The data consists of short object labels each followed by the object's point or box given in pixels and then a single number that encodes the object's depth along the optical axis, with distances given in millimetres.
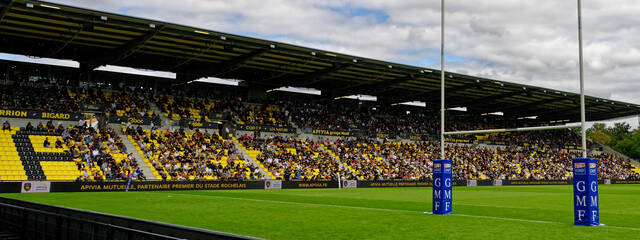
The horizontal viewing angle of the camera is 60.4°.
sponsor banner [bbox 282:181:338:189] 40094
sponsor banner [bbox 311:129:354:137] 52784
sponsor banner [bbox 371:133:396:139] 57125
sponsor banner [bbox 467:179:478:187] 50022
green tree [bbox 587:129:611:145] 127000
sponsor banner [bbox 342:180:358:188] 43125
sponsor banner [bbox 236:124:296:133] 48156
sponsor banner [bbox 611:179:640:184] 61550
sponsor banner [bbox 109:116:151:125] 41281
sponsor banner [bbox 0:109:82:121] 36812
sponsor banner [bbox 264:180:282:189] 38594
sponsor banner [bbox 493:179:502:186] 51500
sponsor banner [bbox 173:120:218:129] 44716
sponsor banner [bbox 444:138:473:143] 60706
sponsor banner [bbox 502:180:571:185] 52584
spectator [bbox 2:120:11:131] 36144
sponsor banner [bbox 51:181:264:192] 30609
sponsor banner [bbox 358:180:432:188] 44438
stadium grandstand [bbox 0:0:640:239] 35312
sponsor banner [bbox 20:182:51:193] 29016
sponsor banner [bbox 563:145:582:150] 72500
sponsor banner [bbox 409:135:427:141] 59938
